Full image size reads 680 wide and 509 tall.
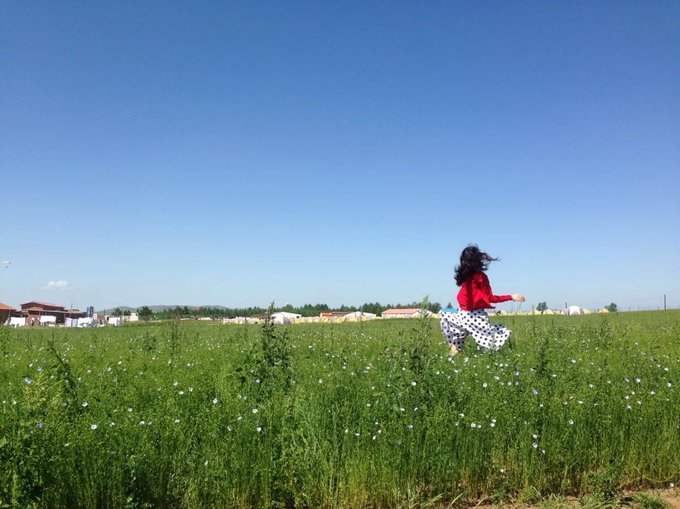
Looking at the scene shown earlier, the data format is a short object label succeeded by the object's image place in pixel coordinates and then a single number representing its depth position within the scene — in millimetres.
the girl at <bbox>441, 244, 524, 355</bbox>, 8781
